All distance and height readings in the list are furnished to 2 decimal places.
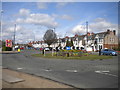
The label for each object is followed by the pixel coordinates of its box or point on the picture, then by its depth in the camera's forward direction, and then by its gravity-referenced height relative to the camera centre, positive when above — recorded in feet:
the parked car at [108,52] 101.90 -5.03
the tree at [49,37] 274.24 +14.89
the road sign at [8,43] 157.65 +2.09
